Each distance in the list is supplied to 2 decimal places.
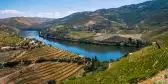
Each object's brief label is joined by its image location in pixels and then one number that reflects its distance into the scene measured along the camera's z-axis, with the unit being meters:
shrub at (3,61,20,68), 63.04
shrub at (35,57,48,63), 66.65
